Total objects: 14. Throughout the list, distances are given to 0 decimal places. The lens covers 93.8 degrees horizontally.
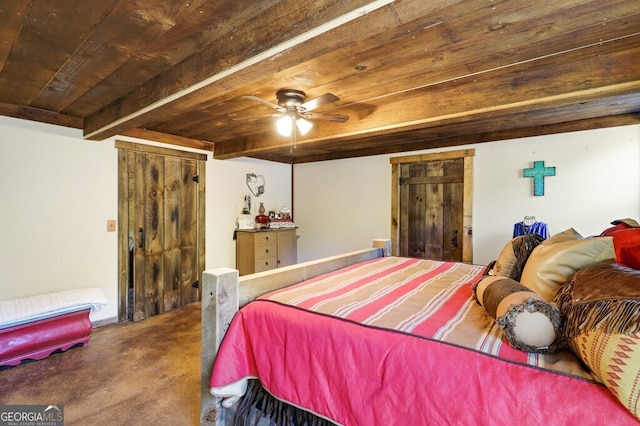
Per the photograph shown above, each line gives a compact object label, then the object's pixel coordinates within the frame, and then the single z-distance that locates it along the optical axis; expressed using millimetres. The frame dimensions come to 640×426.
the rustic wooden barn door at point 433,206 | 3658
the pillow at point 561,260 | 1191
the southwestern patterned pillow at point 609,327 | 756
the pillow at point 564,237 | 1479
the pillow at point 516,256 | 1663
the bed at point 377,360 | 890
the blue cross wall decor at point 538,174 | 3164
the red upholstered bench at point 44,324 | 2246
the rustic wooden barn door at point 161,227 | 3295
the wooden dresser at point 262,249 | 4094
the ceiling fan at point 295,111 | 2094
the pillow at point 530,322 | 985
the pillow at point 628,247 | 989
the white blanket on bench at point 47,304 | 2273
